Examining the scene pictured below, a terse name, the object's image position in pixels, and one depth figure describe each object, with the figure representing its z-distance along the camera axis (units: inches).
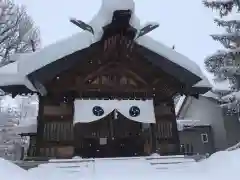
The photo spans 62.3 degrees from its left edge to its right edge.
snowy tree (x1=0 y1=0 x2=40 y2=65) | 576.1
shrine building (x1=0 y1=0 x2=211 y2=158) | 287.6
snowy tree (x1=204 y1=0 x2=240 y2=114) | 395.8
